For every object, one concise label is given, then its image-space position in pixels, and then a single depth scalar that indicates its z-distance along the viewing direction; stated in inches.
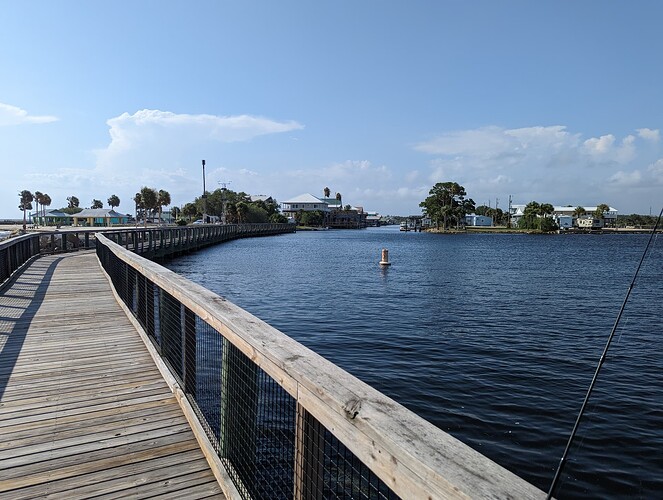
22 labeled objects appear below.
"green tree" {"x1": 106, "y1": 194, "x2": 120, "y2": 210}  6476.4
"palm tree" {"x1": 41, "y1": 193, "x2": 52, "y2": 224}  4608.8
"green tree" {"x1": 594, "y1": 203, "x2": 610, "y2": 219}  6254.9
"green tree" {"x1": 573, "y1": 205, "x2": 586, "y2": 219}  6225.4
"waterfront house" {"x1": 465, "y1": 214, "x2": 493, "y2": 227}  6609.3
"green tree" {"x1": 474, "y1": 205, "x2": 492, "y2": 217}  7608.3
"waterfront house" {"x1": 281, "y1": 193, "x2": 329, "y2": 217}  6622.5
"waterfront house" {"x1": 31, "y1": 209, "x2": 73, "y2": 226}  4473.2
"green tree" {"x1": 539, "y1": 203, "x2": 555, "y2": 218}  5408.5
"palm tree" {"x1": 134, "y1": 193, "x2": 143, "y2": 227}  4040.4
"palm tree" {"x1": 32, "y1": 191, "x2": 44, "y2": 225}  4484.7
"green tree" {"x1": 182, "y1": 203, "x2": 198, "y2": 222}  4608.8
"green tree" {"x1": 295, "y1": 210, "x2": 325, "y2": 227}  6230.3
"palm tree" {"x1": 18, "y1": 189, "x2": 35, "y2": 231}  4717.0
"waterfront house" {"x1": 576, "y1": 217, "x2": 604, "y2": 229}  5812.0
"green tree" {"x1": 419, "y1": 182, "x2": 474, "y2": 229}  5241.1
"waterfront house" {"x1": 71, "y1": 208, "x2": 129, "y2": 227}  3895.2
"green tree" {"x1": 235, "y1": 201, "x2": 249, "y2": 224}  4466.0
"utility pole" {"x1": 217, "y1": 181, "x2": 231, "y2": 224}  4153.5
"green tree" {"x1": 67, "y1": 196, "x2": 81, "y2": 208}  6791.3
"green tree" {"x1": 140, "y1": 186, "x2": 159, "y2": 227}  3892.7
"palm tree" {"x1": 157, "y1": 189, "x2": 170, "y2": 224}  4375.0
